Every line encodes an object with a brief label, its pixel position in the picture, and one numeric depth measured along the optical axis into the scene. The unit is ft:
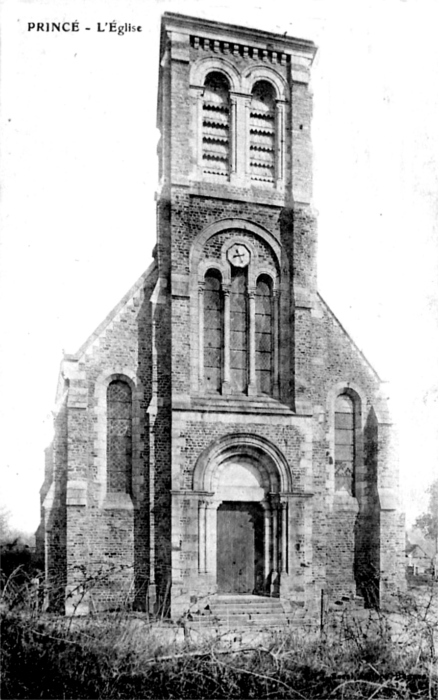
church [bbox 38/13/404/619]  57.62
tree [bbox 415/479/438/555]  114.49
